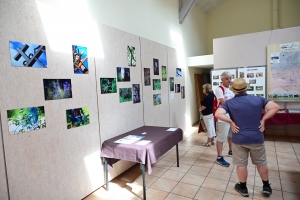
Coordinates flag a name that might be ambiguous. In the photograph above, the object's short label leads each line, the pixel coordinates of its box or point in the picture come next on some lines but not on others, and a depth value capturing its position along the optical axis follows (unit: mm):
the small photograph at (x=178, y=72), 5809
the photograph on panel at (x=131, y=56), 3666
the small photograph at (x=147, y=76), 4173
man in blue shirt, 2359
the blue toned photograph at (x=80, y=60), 2631
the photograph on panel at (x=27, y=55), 1994
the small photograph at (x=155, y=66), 4543
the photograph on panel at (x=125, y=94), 3471
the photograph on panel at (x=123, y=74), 3424
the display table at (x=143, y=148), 2531
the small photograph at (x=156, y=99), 4522
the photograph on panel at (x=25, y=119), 1984
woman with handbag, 4543
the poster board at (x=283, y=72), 4969
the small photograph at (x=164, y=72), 4928
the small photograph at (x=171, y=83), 5395
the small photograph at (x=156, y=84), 4520
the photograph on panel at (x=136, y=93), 3792
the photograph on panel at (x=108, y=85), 3066
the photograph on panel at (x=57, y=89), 2303
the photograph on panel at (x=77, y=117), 2557
